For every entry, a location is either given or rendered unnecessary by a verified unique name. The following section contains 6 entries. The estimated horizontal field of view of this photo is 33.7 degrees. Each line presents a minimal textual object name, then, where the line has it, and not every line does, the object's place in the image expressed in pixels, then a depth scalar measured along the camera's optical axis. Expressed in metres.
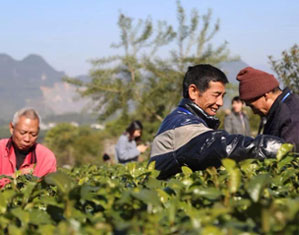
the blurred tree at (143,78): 27.72
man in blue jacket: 2.83
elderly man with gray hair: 4.82
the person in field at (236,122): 13.01
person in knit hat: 4.11
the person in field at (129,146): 10.79
